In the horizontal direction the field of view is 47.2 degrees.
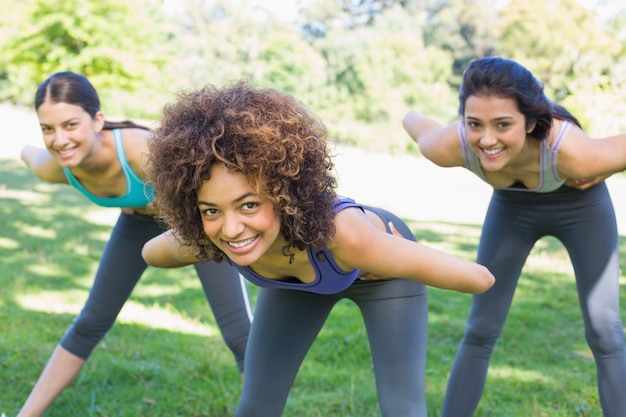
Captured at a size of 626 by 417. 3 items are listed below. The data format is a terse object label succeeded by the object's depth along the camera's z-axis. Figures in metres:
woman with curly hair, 2.39
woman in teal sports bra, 3.85
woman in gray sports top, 3.38
